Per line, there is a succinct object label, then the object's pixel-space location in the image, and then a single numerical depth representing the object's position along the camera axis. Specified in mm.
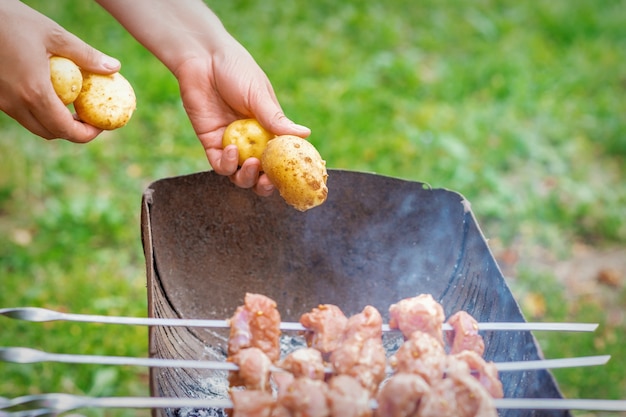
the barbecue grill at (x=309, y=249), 1149
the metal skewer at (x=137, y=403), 897
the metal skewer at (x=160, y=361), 923
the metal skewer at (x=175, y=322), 956
